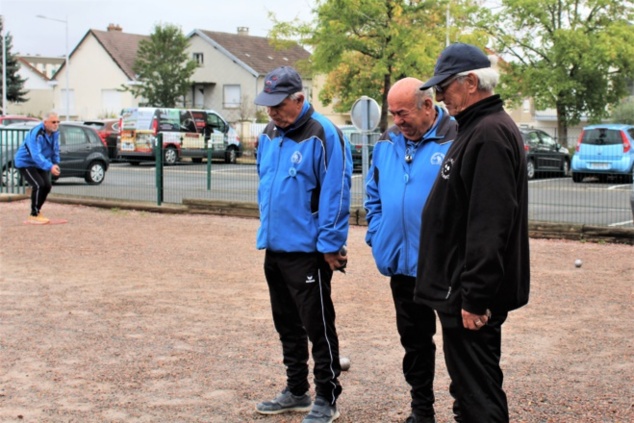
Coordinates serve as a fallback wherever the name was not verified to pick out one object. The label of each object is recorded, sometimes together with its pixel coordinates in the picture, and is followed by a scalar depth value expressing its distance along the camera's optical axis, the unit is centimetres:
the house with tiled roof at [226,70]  5769
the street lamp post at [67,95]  5297
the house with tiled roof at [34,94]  7394
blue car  2222
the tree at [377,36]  3319
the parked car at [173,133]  1947
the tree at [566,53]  3584
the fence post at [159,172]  1748
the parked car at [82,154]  2178
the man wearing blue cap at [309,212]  505
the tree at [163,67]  5047
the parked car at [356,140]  1905
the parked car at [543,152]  2243
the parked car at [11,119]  3387
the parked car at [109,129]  3370
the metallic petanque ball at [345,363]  608
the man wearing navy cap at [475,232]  360
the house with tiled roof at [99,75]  6168
